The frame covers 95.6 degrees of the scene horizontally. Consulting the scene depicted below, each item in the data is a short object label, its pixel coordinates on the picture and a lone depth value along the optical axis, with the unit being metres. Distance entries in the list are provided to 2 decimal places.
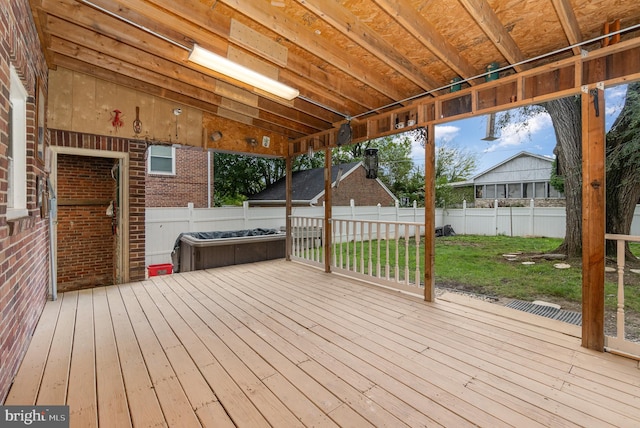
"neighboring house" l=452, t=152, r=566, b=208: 14.47
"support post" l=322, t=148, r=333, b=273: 5.36
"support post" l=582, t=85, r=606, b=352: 2.45
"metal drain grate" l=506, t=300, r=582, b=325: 3.27
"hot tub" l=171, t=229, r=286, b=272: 5.64
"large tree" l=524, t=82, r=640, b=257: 5.32
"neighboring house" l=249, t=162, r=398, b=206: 11.86
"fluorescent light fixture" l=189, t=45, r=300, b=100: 2.98
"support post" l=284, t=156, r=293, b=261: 6.41
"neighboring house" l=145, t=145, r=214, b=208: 9.62
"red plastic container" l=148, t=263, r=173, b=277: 5.29
